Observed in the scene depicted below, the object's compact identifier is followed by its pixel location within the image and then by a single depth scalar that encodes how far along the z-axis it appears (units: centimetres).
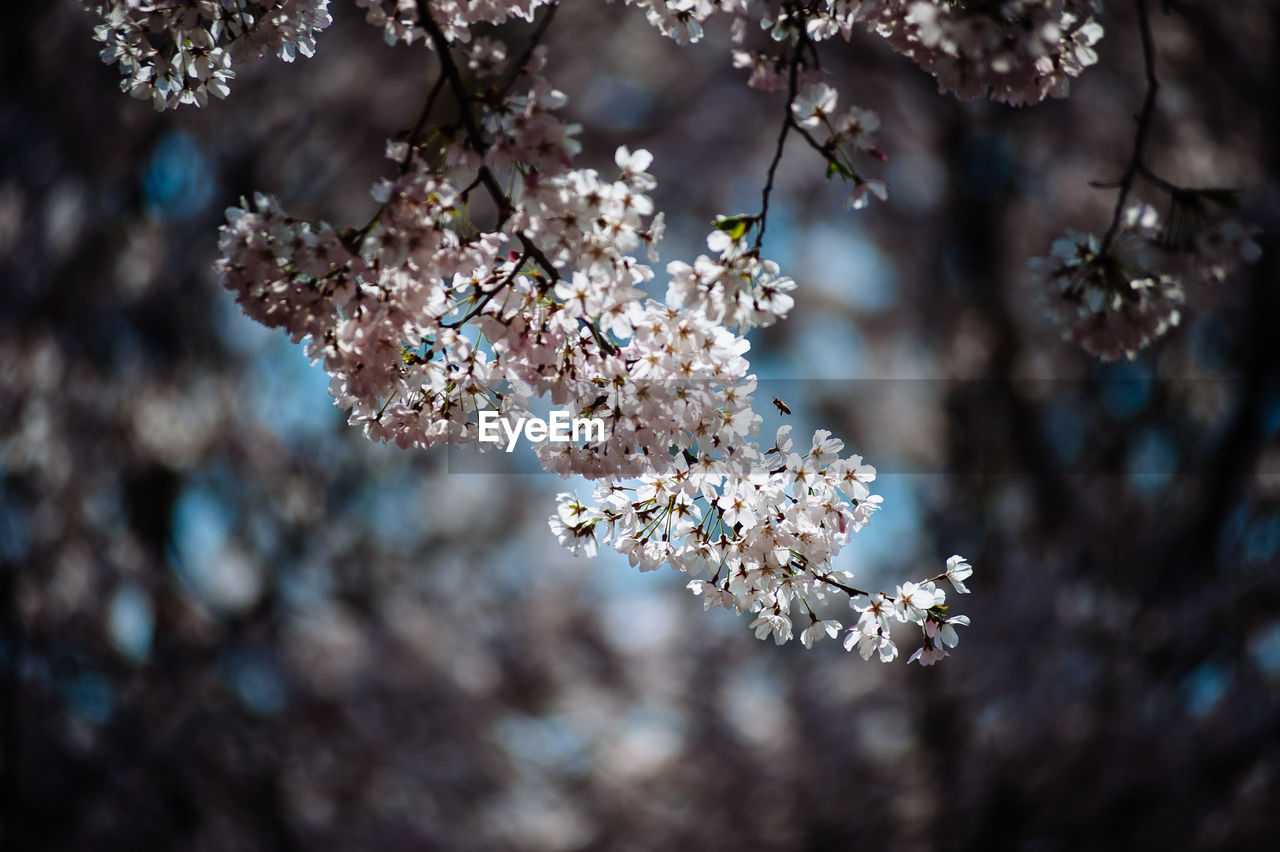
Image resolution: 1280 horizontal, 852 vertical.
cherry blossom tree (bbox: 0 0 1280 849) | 587
